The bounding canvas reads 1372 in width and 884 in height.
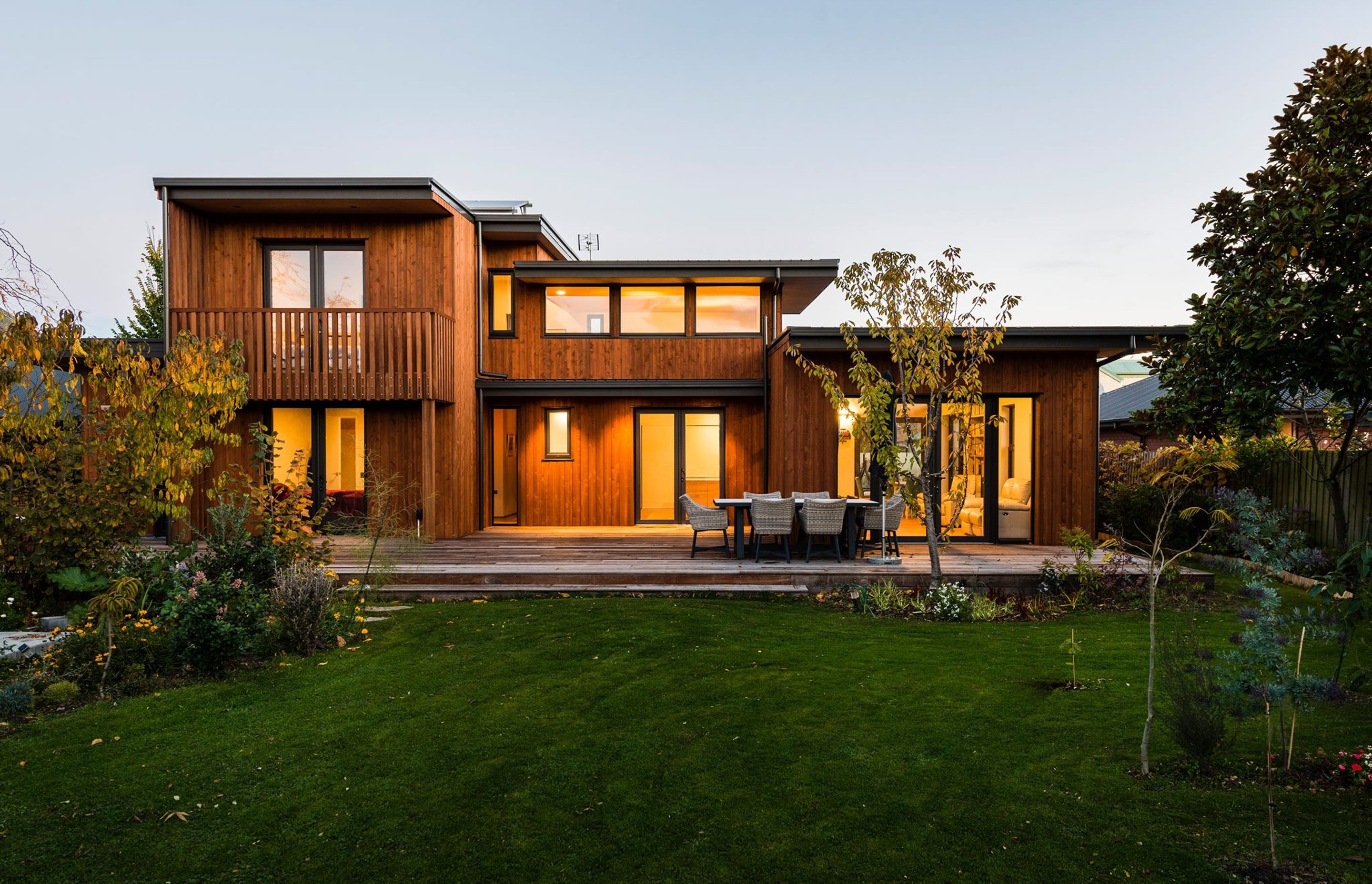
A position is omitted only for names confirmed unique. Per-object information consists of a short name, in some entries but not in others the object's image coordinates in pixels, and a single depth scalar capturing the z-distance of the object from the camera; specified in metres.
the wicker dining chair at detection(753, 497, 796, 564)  9.11
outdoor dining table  9.36
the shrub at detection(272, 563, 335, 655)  5.94
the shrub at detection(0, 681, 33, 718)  4.54
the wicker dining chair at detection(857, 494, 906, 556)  9.13
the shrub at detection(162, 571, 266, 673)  5.25
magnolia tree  5.66
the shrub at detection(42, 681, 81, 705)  4.79
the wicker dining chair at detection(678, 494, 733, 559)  9.48
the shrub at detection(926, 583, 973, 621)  7.50
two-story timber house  10.62
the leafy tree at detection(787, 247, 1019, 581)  7.72
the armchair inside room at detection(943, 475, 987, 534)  11.02
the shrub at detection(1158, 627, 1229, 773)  3.52
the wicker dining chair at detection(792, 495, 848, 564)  8.89
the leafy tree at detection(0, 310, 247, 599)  6.49
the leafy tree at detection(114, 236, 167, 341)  23.06
